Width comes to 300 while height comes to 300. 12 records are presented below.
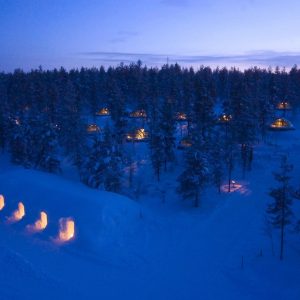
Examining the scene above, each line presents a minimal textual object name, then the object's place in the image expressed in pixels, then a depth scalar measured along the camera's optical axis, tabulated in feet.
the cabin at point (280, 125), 239.30
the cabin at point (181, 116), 245.49
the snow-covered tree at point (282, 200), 100.19
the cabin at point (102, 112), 290.40
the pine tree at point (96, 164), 141.38
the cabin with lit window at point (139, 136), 216.33
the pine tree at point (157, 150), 168.14
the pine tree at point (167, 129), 174.86
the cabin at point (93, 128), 239.67
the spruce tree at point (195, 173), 140.15
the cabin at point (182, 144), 204.23
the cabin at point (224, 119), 201.72
